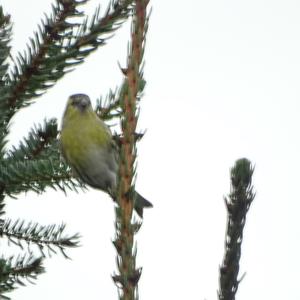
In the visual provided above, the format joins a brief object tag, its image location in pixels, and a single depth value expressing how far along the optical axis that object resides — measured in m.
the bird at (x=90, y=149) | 8.23
